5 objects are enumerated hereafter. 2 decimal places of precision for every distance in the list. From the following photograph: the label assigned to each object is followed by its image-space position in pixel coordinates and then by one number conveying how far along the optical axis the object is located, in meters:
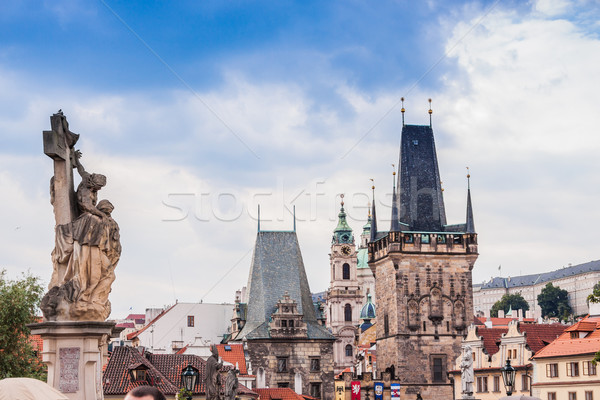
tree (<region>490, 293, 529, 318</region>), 183.00
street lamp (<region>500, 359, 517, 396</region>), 24.65
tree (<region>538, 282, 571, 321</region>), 179.12
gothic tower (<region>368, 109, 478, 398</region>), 67.50
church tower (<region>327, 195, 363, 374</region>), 143.50
